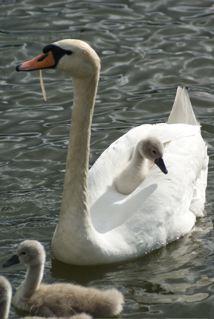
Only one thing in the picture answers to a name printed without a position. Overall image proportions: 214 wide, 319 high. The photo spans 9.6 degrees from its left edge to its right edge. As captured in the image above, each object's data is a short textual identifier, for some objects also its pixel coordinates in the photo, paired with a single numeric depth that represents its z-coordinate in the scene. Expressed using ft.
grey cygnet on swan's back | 36.06
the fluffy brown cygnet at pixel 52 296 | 30.53
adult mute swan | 33.73
